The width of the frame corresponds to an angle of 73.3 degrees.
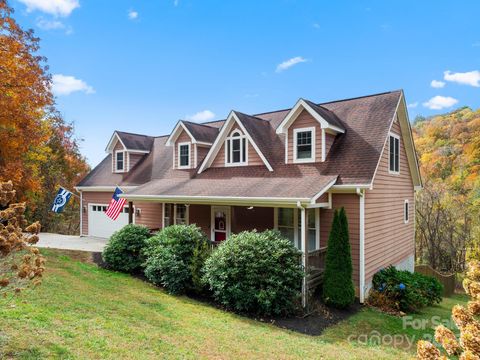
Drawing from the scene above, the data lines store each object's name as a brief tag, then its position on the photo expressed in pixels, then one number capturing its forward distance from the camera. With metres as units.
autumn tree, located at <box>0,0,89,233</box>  13.29
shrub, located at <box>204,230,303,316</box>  8.98
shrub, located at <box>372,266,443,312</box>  10.90
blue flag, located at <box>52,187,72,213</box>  17.30
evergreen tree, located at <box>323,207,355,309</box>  9.75
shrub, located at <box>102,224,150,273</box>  12.53
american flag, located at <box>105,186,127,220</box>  15.21
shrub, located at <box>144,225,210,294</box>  10.54
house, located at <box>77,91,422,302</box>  10.85
